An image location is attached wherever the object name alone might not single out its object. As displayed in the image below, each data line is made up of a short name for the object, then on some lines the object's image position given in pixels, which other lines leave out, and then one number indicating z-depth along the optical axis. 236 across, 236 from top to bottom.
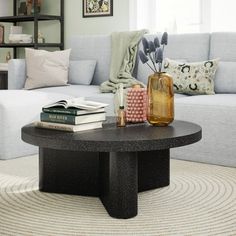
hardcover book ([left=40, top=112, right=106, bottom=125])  2.40
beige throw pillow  4.55
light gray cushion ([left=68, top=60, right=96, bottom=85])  4.72
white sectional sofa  3.31
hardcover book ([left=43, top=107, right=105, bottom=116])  2.41
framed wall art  5.30
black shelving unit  5.50
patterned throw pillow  3.87
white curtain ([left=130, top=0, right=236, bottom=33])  4.67
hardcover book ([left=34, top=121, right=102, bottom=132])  2.40
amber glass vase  2.58
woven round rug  2.13
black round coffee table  2.19
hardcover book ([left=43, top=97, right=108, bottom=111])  2.45
